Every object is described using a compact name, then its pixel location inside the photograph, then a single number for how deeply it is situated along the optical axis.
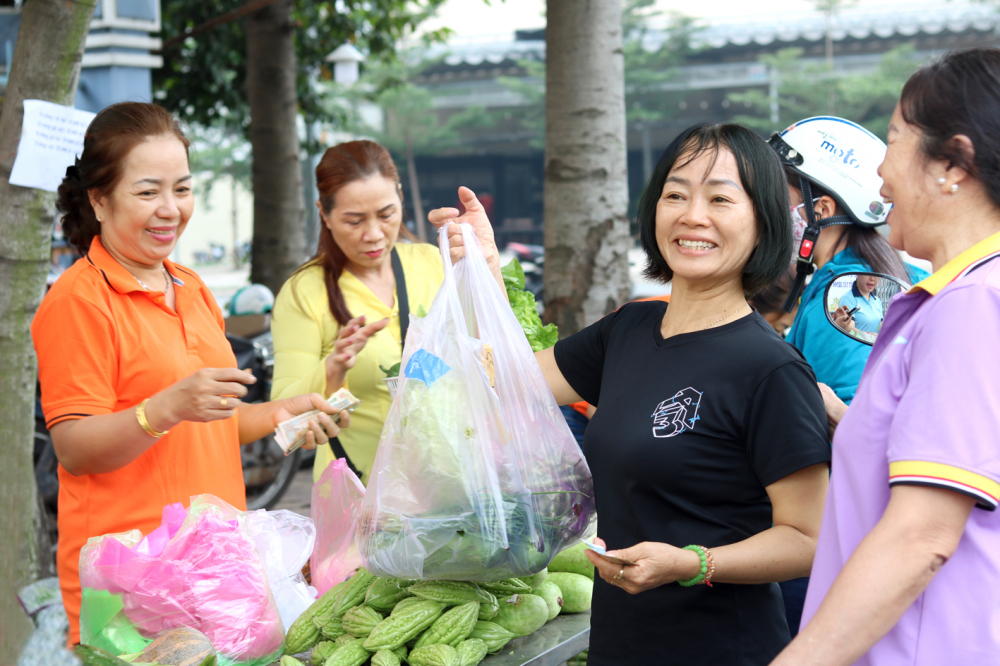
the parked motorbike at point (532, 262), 11.91
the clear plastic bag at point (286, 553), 1.89
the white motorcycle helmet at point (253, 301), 6.30
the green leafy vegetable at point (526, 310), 2.35
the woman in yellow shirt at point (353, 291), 2.59
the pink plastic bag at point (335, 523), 2.02
